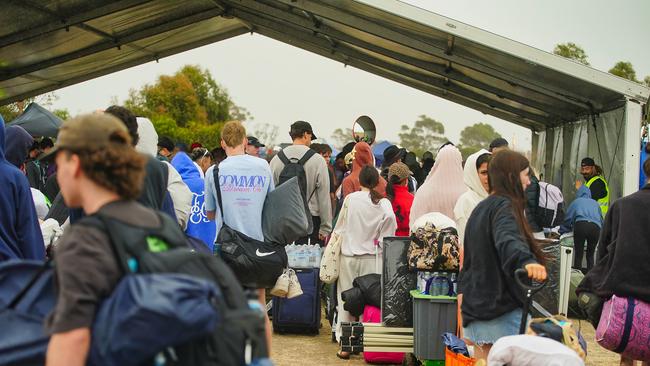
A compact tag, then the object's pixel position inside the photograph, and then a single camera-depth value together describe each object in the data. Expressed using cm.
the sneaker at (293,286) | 1425
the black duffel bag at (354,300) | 1618
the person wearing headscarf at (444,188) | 1507
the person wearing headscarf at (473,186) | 1260
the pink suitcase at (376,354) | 1531
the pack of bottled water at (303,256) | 1860
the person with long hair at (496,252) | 928
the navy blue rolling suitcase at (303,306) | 1841
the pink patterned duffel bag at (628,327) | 1066
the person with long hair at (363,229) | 1648
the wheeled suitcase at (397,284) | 1470
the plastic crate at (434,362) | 1397
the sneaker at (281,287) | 1414
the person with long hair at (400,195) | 1792
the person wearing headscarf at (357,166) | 1914
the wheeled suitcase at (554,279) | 1343
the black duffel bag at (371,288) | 1593
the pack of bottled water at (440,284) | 1383
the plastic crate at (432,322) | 1364
